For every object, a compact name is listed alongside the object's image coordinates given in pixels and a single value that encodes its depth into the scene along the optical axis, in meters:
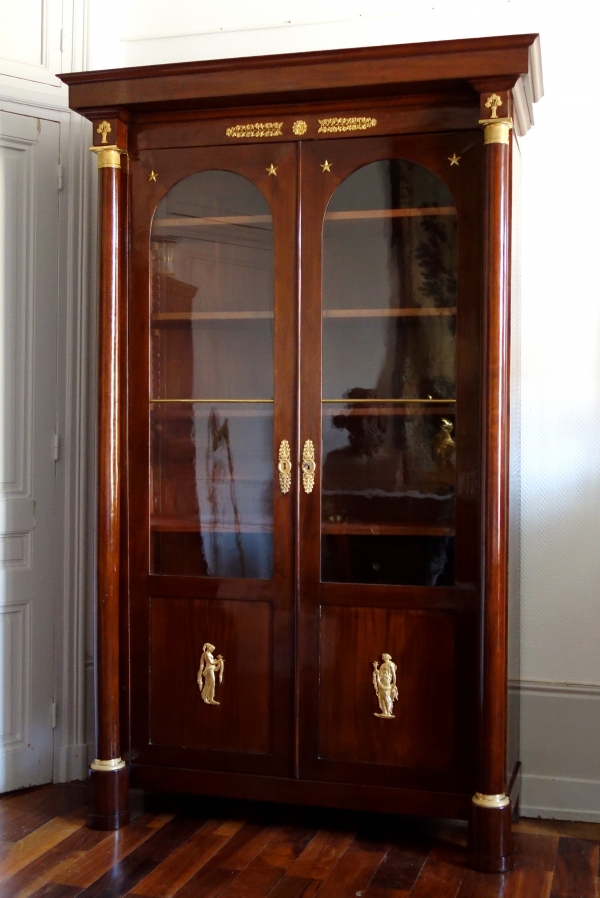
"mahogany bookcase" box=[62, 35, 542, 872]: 2.50
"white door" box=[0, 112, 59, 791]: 3.05
